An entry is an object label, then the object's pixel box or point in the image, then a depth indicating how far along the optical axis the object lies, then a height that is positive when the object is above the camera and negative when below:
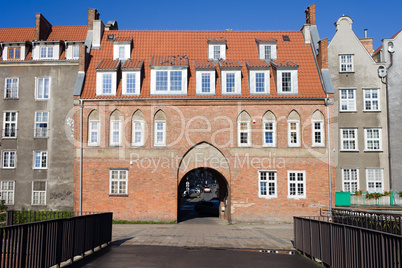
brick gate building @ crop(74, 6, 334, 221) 28.30 +2.32
